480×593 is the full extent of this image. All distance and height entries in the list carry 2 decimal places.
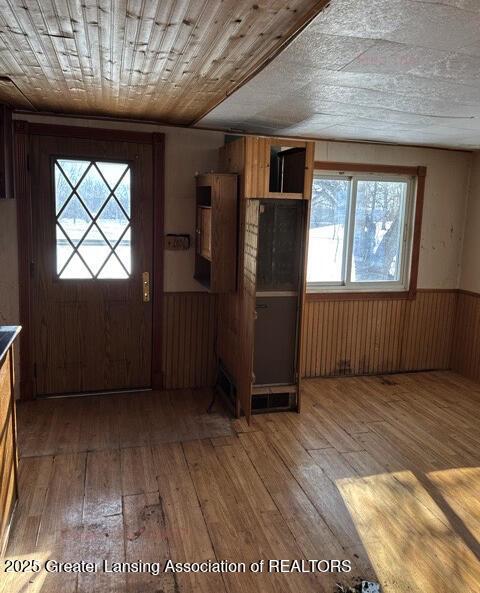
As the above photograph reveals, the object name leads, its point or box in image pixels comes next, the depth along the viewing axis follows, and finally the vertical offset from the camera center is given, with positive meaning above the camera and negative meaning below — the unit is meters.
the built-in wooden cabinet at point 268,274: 3.31 -0.39
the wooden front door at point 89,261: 3.70 -0.36
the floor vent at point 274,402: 3.77 -1.42
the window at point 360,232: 4.50 -0.08
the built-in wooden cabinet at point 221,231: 3.37 -0.08
